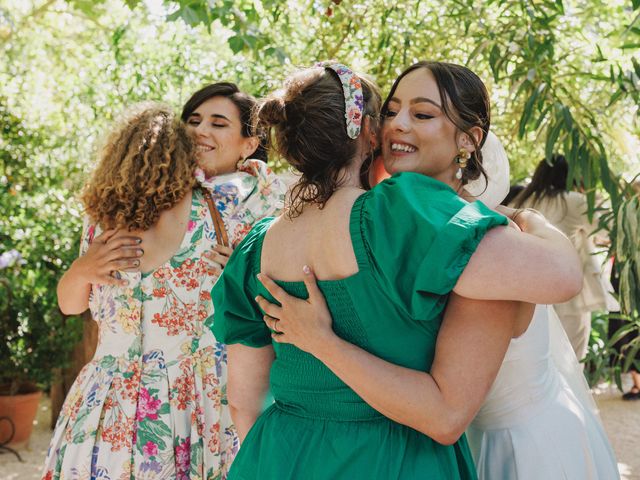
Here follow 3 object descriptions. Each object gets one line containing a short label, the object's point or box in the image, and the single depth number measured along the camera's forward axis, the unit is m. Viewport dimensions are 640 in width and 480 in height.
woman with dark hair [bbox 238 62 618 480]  1.56
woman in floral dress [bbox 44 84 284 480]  2.59
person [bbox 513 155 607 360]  5.45
